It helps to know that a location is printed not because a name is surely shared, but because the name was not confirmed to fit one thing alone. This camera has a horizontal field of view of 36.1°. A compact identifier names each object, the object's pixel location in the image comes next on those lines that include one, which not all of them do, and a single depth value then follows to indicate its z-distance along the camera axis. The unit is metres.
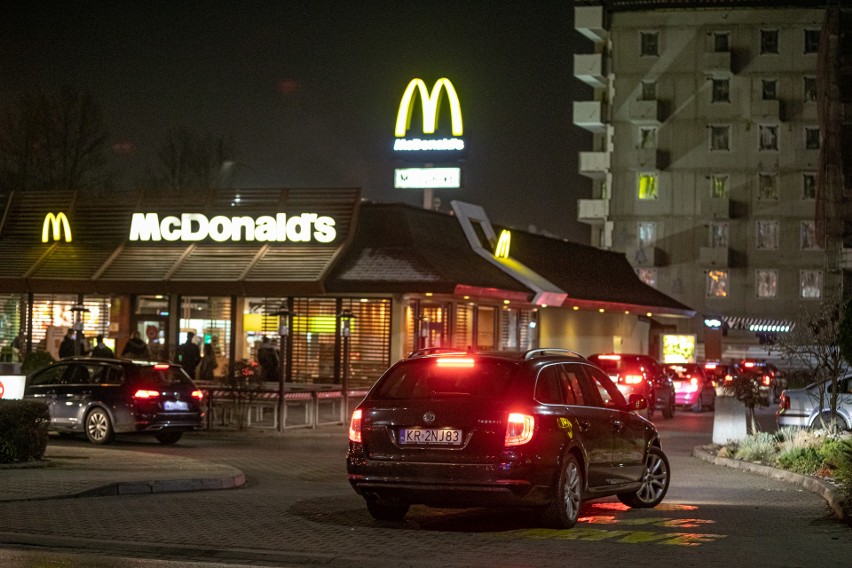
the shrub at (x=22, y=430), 16.62
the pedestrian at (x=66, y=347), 32.88
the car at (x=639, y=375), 32.44
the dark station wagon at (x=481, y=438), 11.51
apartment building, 73.12
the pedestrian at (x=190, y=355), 33.84
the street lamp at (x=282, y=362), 26.17
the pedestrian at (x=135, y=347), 32.16
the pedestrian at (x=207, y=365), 34.16
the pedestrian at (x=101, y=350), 30.97
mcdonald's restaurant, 34.06
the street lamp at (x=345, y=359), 28.94
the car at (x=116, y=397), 22.78
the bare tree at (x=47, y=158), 58.31
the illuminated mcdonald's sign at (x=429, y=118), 39.91
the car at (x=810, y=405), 24.16
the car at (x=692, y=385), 39.03
